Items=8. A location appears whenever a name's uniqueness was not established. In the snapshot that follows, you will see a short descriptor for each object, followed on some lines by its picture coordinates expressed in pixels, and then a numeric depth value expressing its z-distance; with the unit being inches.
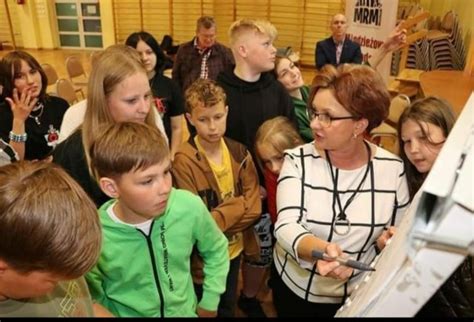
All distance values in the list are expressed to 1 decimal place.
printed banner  207.6
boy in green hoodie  50.7
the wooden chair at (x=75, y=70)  232.4
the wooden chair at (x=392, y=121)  157.1
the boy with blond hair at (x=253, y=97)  95.0
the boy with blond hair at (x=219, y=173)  73.3
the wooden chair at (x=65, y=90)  176.7
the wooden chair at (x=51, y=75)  204.8
